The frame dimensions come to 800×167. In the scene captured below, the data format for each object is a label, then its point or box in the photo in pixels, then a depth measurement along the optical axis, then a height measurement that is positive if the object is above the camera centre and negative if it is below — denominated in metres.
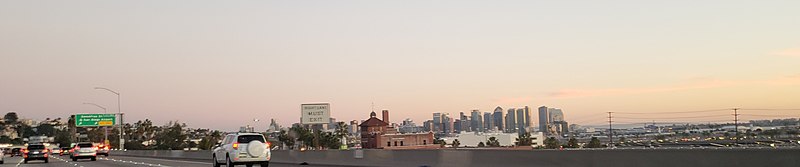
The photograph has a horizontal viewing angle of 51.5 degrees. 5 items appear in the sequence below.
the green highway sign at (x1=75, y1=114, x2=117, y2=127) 107.75 +0.62
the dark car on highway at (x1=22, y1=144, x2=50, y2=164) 54.72 -1.81
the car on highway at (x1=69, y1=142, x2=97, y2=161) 57.78 -1.89
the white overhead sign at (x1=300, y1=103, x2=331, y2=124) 70.19 +0.67
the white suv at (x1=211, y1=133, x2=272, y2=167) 31.48 -1.06
